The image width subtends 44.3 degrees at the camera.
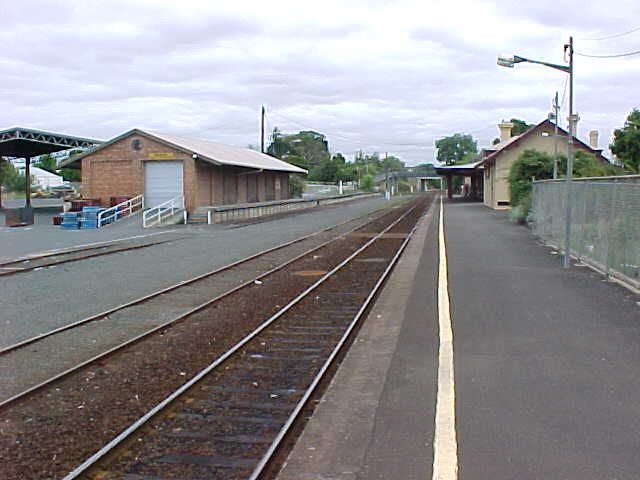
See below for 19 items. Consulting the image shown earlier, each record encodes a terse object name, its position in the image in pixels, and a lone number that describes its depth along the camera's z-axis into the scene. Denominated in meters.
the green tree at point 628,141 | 54.47
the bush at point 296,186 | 77.88
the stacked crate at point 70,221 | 36.28
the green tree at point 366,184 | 123.51
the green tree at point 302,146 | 135.62
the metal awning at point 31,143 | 41.81
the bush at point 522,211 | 33.91
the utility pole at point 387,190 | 89.75
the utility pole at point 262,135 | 68.94
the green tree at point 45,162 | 140.12
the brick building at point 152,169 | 42.84
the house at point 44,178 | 134.38
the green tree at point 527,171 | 39.91
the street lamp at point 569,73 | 17.45
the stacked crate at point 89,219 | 36.56
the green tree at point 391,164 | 187.65
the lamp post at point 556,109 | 36.82
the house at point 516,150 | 47.69
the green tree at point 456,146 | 197.12
